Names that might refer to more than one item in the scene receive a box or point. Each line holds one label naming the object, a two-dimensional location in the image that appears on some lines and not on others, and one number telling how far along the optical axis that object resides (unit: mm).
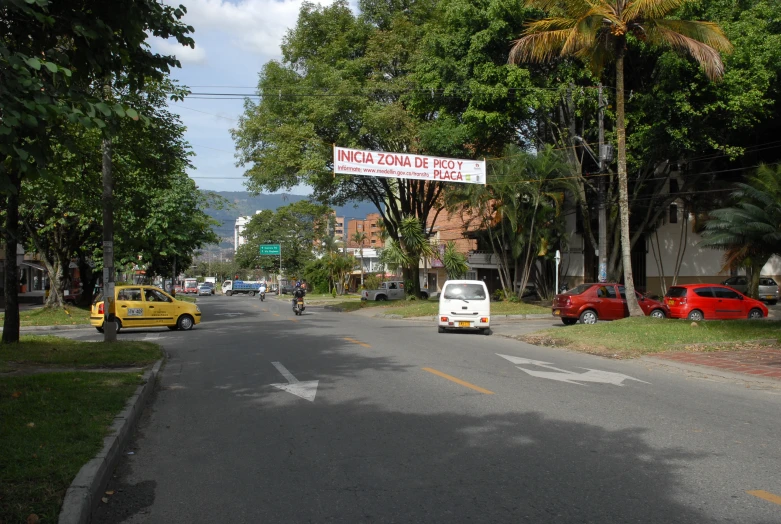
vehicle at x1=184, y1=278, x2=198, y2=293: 96625
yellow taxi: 22000
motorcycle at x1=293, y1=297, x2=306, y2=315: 33562
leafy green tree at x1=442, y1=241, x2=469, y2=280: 37188
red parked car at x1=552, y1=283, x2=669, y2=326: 23188
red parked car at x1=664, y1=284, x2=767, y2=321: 23422
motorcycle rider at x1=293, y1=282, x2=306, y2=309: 33625
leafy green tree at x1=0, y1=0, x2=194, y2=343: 4914
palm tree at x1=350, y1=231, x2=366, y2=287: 77938
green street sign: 77669
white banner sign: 21469
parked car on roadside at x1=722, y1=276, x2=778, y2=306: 35562
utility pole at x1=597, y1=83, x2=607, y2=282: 26530
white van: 20266
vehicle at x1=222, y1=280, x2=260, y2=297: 89062
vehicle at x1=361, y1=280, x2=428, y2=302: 46844
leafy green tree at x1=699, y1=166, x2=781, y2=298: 16047
